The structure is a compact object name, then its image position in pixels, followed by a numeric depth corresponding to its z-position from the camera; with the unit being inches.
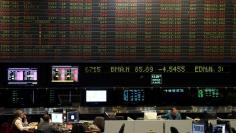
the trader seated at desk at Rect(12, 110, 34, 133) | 507.5
